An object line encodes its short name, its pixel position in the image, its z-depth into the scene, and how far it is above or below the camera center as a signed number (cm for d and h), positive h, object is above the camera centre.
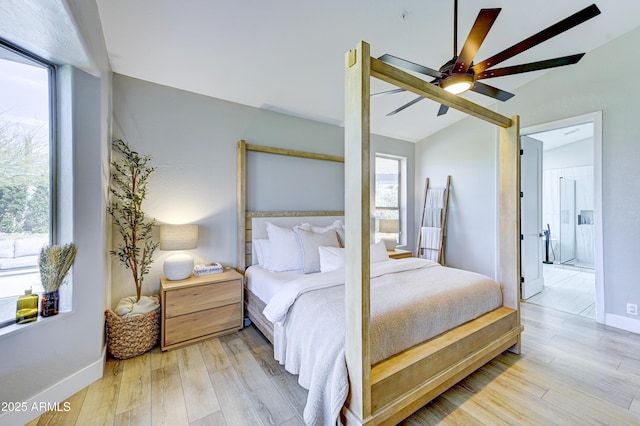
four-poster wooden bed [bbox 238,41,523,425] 129 -80
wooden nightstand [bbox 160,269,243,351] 232 -91
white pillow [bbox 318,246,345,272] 263 -48
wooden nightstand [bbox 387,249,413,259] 373 -62
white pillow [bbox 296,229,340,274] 284 -37
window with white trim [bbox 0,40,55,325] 169 +31
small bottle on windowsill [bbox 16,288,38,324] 163 -61
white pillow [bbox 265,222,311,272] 282 -42
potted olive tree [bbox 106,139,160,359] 221 -35
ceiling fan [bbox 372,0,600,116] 142 +98
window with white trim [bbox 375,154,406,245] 474 +43
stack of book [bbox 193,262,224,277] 270 -60
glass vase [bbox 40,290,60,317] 171 -60
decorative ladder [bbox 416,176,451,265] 455 -21
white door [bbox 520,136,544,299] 372 -8
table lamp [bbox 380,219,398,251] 418 -27
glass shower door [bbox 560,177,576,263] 604 -21
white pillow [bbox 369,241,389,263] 292 -47
